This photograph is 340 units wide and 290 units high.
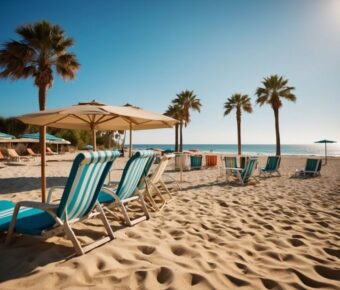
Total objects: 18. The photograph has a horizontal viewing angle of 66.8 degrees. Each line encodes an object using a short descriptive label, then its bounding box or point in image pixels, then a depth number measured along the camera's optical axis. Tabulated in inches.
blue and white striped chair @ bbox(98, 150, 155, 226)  137.7
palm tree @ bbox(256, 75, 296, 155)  1047.0
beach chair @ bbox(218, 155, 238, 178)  383.4
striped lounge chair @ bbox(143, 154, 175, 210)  183.8
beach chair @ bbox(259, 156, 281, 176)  420.5
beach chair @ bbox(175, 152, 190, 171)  505.4
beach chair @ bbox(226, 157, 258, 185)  322.0
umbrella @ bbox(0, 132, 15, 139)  652.9
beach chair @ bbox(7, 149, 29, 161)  700.7
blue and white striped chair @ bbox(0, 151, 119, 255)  94.6
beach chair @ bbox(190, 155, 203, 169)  532.1
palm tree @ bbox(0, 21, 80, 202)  534.9
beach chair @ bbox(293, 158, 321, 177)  444.8
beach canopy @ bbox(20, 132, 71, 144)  829.5
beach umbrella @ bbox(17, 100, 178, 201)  175.8
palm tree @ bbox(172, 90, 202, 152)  1346.0
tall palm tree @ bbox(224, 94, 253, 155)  1264.8
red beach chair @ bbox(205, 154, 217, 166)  578.2
